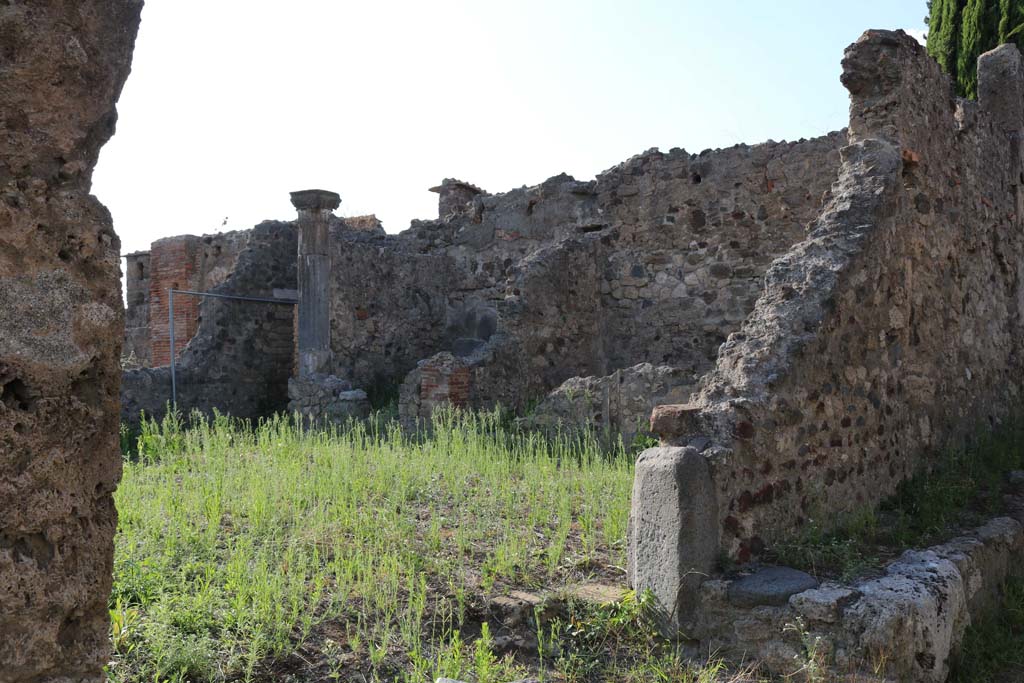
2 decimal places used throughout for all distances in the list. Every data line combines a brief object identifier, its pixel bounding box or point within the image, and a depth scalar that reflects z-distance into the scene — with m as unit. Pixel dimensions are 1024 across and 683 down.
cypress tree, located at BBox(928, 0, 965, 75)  17.44
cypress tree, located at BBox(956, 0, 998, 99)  16.70
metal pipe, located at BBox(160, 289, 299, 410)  11.48
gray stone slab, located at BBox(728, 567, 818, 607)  4.23
